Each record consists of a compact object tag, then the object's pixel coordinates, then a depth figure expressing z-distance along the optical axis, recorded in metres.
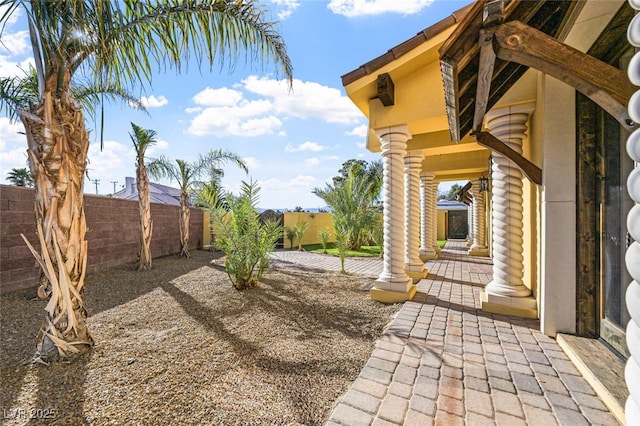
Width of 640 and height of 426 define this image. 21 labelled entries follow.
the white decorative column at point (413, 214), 6.34
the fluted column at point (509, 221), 3.91
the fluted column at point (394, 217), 4.69
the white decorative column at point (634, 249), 0.96
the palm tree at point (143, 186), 7.59
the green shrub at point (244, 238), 5.41
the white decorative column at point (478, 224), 10.06
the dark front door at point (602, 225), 2.55
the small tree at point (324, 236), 12.09
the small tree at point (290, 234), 14.24
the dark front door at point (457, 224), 19.55
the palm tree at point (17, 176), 18.66
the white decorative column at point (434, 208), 9.23
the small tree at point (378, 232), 10.30
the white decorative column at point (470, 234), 13.52
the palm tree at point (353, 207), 12.19
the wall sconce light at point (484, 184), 8.43
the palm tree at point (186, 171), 9.20
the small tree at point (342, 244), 7.12
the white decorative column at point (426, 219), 8.95
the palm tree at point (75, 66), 2.47
